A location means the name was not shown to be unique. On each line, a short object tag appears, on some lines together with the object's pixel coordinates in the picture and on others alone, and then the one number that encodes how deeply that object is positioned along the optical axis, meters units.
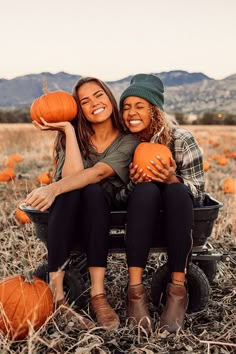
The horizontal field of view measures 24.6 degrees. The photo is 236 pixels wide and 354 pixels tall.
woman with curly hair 3.15
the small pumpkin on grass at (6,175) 7.46
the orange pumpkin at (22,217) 5.24
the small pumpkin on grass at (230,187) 7.00
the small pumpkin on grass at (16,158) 9.46
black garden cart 3.33
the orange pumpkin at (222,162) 9.75
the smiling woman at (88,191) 3.21
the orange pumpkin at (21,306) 2.97
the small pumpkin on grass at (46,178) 6.77
